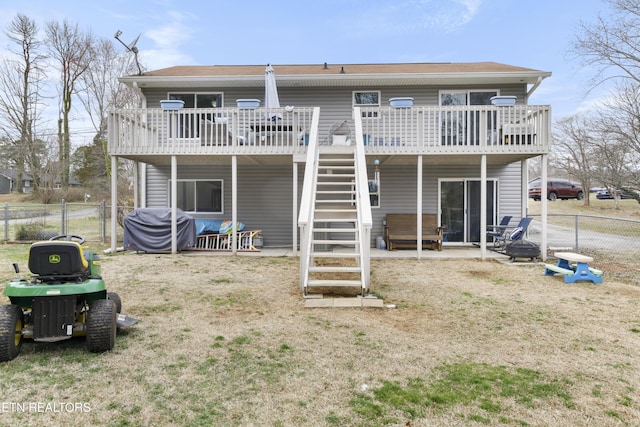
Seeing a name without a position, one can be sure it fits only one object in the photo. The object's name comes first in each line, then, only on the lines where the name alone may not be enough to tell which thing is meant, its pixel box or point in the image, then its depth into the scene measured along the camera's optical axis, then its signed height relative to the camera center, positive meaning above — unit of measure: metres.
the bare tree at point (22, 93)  24.05 +7.31
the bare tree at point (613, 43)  14.16 +6.36
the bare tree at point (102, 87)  22.70 +7.29
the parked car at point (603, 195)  29.22 +1.10
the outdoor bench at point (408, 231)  10.33 -0.60
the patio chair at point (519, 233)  9.44 -0.57
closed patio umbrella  9.62 +2.95
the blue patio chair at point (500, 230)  10.27 -0.57
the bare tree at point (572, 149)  21.19 +3.76
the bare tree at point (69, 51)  24.06 +9.89
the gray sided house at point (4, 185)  45.00 +2.72
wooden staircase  5.50 -0.43
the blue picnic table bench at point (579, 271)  6.65 -1.08
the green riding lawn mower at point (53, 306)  3.22 -0.84
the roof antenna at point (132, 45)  10.53 +4.63
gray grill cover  9.48 -0.57
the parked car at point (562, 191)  26.77 +1.29
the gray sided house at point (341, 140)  9.09 +1.67
